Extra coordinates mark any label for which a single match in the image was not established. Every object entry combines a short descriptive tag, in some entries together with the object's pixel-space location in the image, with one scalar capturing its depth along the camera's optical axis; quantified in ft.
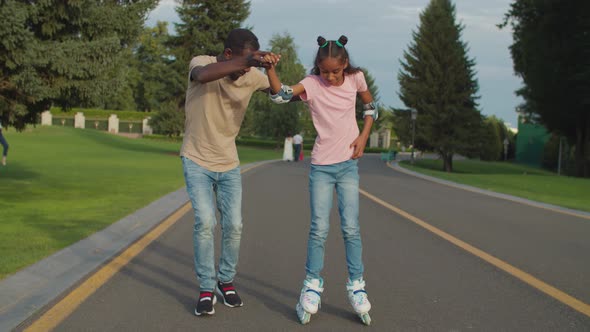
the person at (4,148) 66.74
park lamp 148.97
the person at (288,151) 130.00
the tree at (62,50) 34.45
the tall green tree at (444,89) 168.35
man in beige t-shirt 15.89
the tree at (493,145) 249.75
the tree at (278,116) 223.10
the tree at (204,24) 136.15
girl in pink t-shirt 15.38
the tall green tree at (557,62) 111.75
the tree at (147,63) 306.96
